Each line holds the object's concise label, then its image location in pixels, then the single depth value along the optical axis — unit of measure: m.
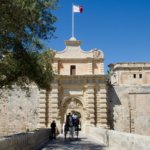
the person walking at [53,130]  15.21
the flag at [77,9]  21.77
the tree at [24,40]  8.22
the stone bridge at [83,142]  6.55
